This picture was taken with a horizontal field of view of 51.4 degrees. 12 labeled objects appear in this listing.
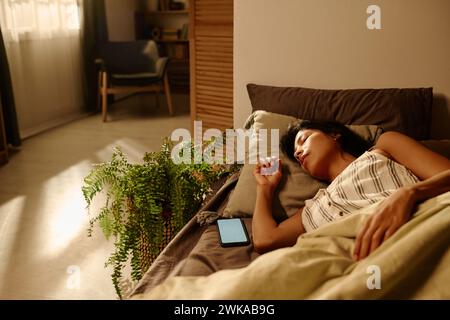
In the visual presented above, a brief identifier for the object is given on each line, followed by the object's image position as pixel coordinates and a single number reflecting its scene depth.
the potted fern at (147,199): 1.57
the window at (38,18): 4.07
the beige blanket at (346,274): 0.91
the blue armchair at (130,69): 4.93
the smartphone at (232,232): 1.38
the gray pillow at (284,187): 1.50
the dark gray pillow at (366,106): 1.72
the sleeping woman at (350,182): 1.20
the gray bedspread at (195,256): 1.25
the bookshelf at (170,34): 6.46
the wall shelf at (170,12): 6.27
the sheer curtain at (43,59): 4.21
